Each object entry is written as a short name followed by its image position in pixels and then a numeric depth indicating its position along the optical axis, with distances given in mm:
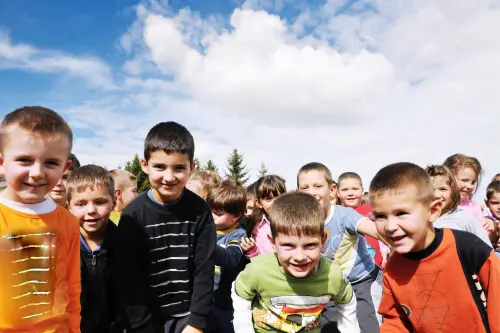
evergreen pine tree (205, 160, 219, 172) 49788
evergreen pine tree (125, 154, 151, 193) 41438
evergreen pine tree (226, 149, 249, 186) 51938
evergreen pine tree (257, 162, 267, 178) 54469
